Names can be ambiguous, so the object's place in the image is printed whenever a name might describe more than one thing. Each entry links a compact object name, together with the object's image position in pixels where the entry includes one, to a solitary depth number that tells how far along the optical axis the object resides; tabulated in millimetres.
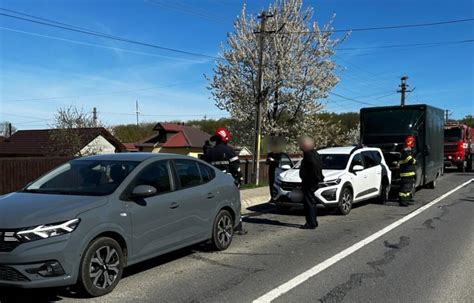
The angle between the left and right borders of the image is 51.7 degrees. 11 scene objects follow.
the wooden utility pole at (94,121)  37119
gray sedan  4605
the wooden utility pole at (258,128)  21062
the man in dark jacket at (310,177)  9320
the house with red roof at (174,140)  59969
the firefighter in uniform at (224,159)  9320
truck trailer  15414
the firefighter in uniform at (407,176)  13219
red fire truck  28016
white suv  10896
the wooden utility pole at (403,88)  51188
